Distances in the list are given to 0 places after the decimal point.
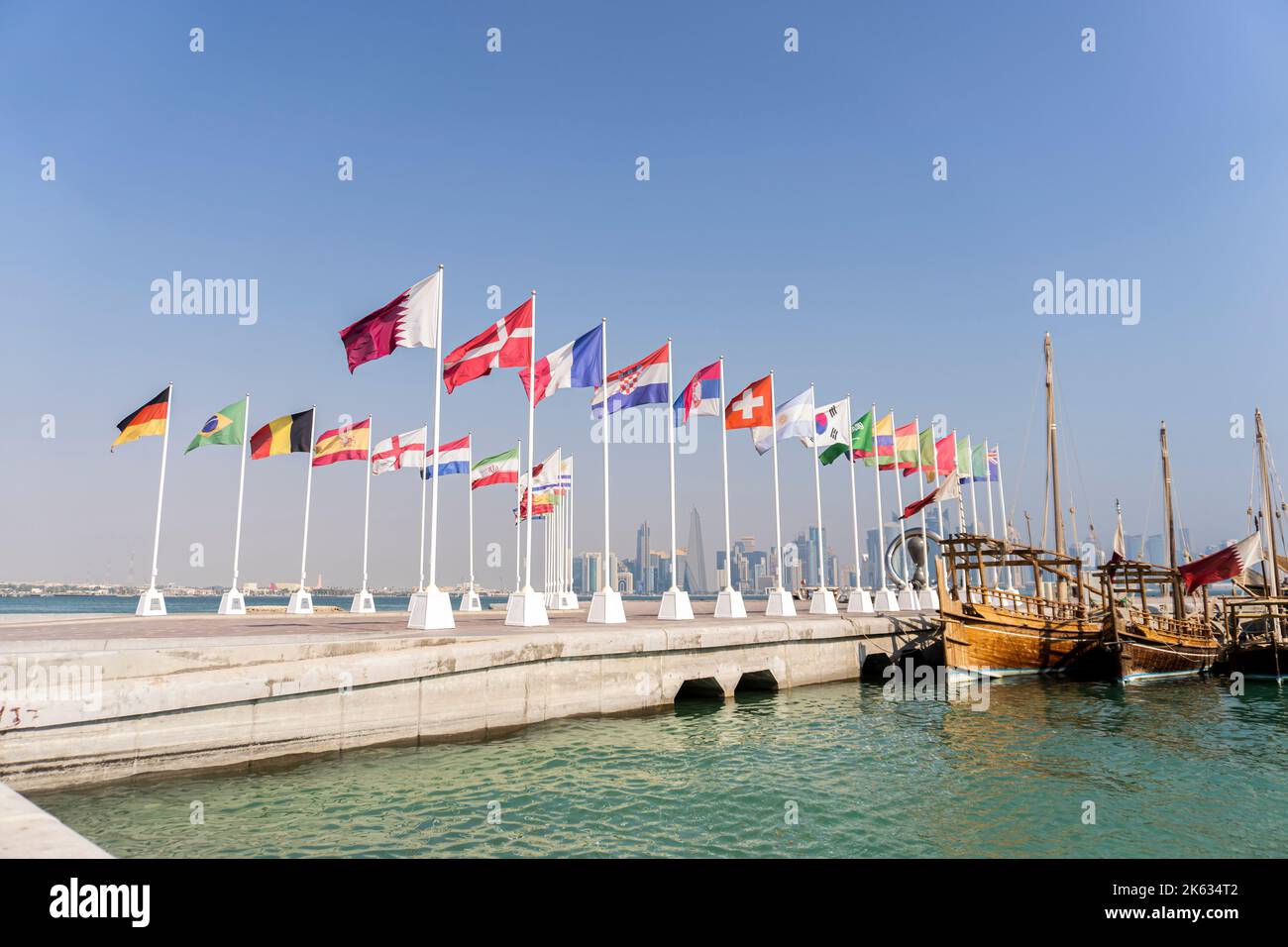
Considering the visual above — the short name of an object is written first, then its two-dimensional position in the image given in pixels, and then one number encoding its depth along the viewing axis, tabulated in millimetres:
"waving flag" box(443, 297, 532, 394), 20281
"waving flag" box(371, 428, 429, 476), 32562
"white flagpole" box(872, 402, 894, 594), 35562
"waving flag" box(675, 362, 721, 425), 26766
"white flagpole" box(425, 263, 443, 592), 18094
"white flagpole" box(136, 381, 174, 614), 26781
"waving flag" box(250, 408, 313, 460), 29625
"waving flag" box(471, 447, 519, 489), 33969
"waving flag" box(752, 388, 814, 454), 29281
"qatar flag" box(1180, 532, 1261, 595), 31094
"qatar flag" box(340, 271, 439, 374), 18875
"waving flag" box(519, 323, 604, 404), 23406
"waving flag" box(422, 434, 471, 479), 32812
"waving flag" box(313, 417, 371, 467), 31000
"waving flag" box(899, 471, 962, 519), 28575
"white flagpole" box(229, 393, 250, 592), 30181
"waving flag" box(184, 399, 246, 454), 27797
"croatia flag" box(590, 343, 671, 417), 24688
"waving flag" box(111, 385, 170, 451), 26375
